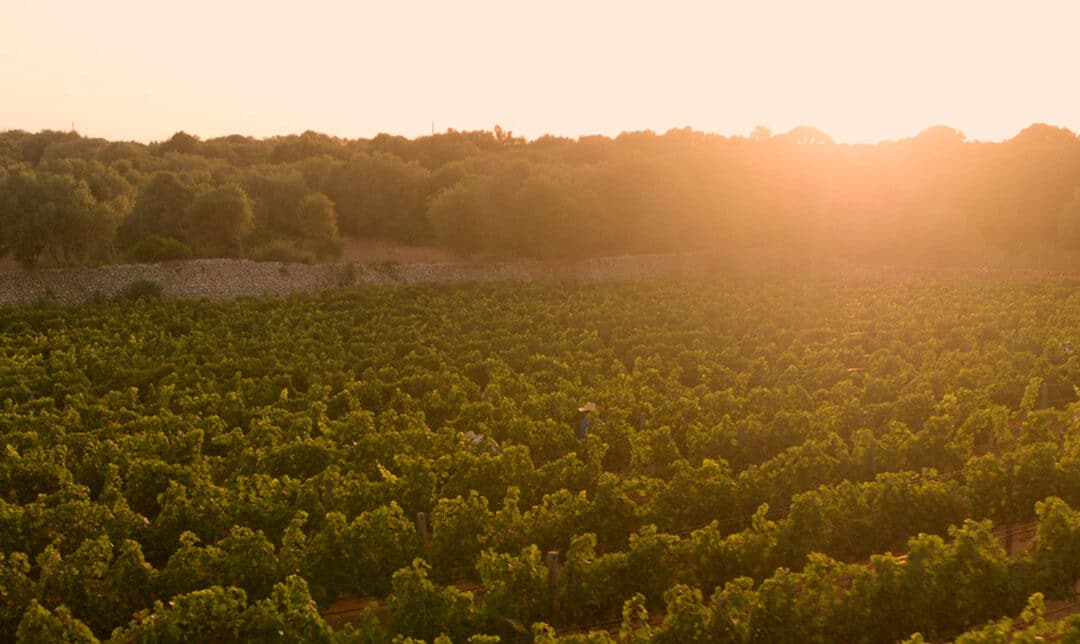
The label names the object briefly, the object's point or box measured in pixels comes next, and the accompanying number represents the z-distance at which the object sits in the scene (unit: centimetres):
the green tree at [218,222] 4459
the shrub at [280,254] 4375
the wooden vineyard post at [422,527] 1102
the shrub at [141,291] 3542
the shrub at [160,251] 3969
